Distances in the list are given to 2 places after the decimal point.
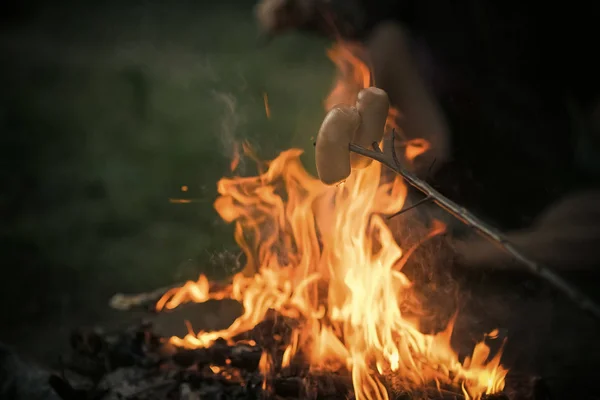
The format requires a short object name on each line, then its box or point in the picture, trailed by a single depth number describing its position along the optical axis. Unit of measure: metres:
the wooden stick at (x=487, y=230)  0.97
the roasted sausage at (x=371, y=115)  1.39
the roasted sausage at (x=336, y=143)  1.32
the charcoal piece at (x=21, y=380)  1.55
